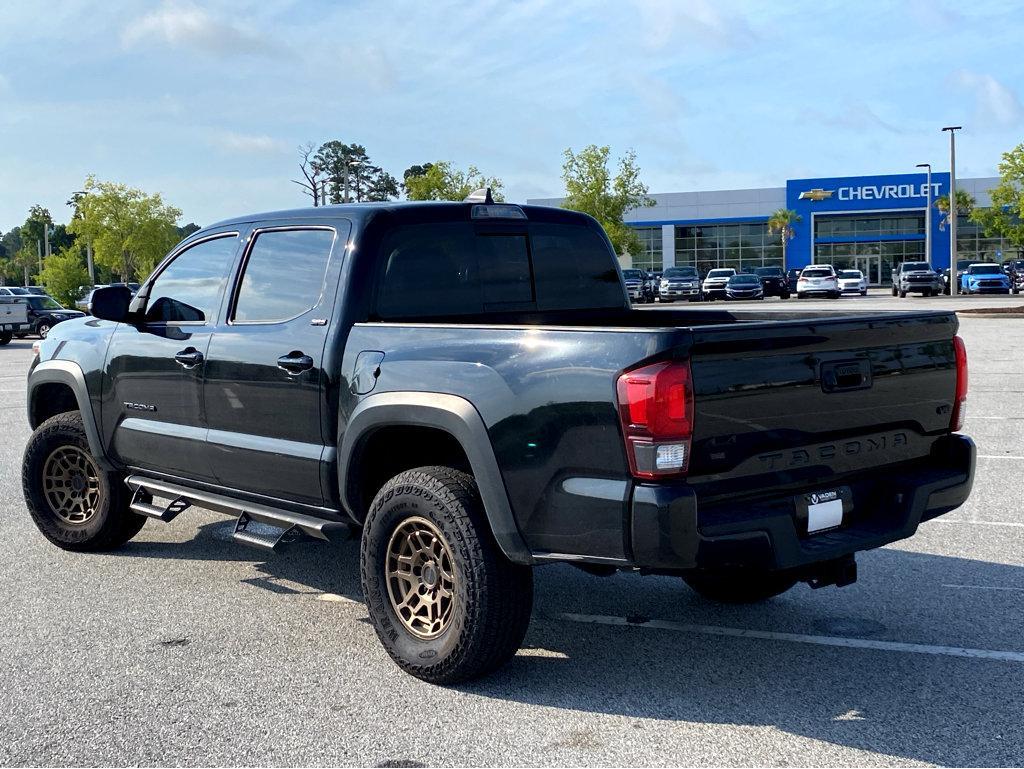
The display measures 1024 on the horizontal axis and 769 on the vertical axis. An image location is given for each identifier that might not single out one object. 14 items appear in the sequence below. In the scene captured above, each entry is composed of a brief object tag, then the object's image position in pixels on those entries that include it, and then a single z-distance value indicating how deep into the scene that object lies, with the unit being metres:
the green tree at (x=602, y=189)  63.56
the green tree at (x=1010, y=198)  36.62
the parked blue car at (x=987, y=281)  50.03
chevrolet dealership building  73.12
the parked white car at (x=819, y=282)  49.28
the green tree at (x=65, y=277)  67.25
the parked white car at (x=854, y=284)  51.69
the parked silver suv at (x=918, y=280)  48.31
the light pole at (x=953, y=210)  45.62
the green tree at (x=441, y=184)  61.06
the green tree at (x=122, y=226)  73.38
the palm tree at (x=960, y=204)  68.12
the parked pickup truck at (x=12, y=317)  31.03
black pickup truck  3.74
